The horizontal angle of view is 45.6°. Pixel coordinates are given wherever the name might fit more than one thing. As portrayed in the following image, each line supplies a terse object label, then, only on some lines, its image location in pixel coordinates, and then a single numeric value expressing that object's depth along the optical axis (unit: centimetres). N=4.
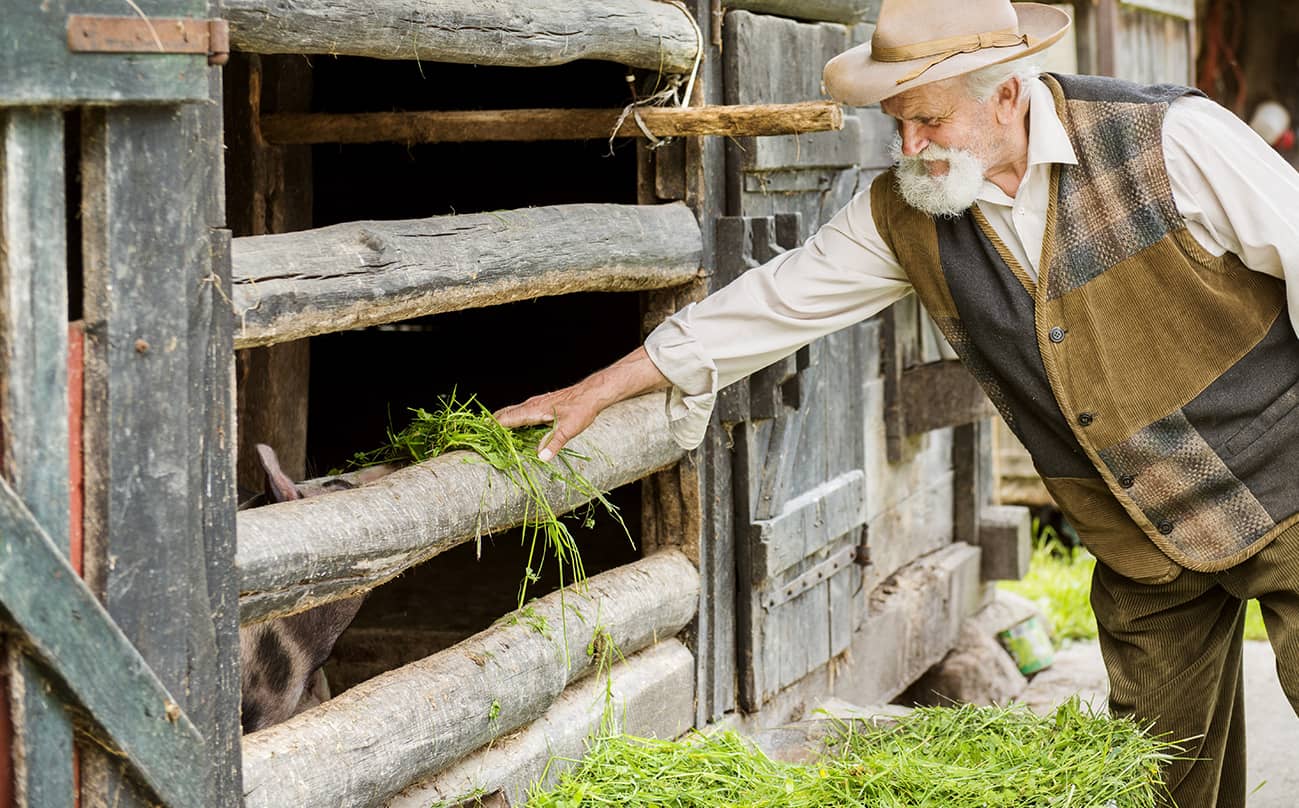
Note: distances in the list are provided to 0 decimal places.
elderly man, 317
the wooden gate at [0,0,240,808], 205
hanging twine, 385
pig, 306
